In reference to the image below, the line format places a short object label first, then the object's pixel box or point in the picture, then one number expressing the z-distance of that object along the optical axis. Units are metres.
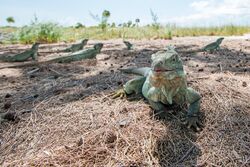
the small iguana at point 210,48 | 3.28
